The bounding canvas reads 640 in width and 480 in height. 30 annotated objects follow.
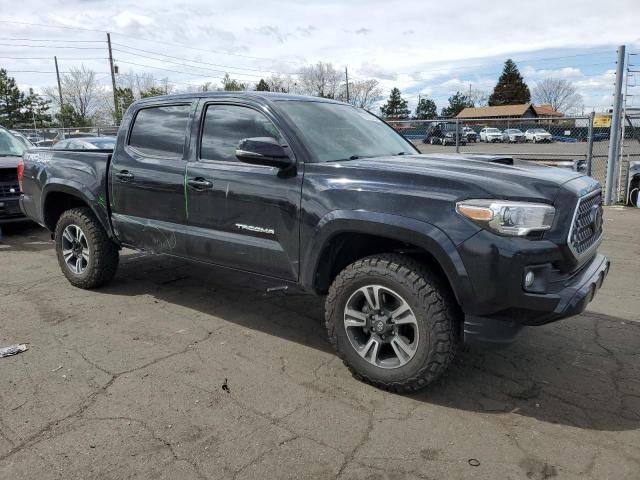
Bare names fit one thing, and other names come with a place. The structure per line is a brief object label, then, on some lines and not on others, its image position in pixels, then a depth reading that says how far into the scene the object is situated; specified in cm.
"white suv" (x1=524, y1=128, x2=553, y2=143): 1617
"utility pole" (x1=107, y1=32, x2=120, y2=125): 4441
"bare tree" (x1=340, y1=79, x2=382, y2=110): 8031
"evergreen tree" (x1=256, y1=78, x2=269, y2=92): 7443
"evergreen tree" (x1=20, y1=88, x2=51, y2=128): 5578
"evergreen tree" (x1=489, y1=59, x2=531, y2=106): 8469
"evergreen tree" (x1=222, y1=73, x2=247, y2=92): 5598
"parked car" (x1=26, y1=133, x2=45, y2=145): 2740
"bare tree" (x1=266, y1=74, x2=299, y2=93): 7411
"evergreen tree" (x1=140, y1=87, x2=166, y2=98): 4560
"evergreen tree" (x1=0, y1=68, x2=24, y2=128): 5425
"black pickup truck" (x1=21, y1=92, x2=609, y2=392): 286
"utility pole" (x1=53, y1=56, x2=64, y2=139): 5100
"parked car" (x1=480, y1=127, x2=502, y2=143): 1923
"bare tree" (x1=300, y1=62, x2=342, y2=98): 7254
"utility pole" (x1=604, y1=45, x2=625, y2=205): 1026
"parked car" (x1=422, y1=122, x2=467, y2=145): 1425
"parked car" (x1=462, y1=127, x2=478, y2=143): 1465
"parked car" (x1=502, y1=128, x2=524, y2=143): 1976
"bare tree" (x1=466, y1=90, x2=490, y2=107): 9535
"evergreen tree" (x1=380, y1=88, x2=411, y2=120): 8725
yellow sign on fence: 1068
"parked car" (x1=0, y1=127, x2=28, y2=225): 798
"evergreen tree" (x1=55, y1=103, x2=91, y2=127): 5078
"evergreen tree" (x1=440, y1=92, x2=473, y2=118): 9219
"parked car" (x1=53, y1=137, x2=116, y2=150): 1157
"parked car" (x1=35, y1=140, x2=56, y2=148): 2045
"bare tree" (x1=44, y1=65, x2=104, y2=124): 7044
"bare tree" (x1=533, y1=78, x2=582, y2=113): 9408
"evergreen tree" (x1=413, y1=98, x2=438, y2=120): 8925
